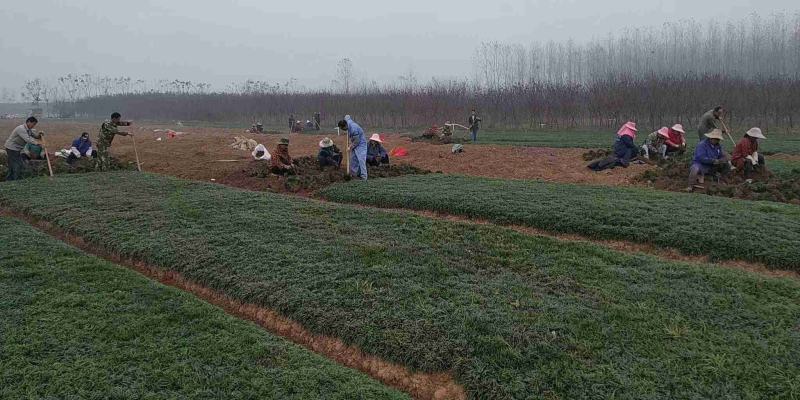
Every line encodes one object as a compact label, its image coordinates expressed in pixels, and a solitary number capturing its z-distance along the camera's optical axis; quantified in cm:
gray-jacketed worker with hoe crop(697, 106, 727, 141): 1207
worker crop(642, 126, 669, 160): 1320
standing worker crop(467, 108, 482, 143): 2111
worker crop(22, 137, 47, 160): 1405
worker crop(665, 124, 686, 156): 1339
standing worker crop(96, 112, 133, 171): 1341
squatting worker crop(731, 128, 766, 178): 1058
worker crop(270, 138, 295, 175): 1262
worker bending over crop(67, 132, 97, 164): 1595
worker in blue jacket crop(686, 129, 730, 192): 1030
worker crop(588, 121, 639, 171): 1295
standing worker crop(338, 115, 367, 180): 1197
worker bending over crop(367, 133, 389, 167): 1343
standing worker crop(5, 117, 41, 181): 1312
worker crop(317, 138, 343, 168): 1341
